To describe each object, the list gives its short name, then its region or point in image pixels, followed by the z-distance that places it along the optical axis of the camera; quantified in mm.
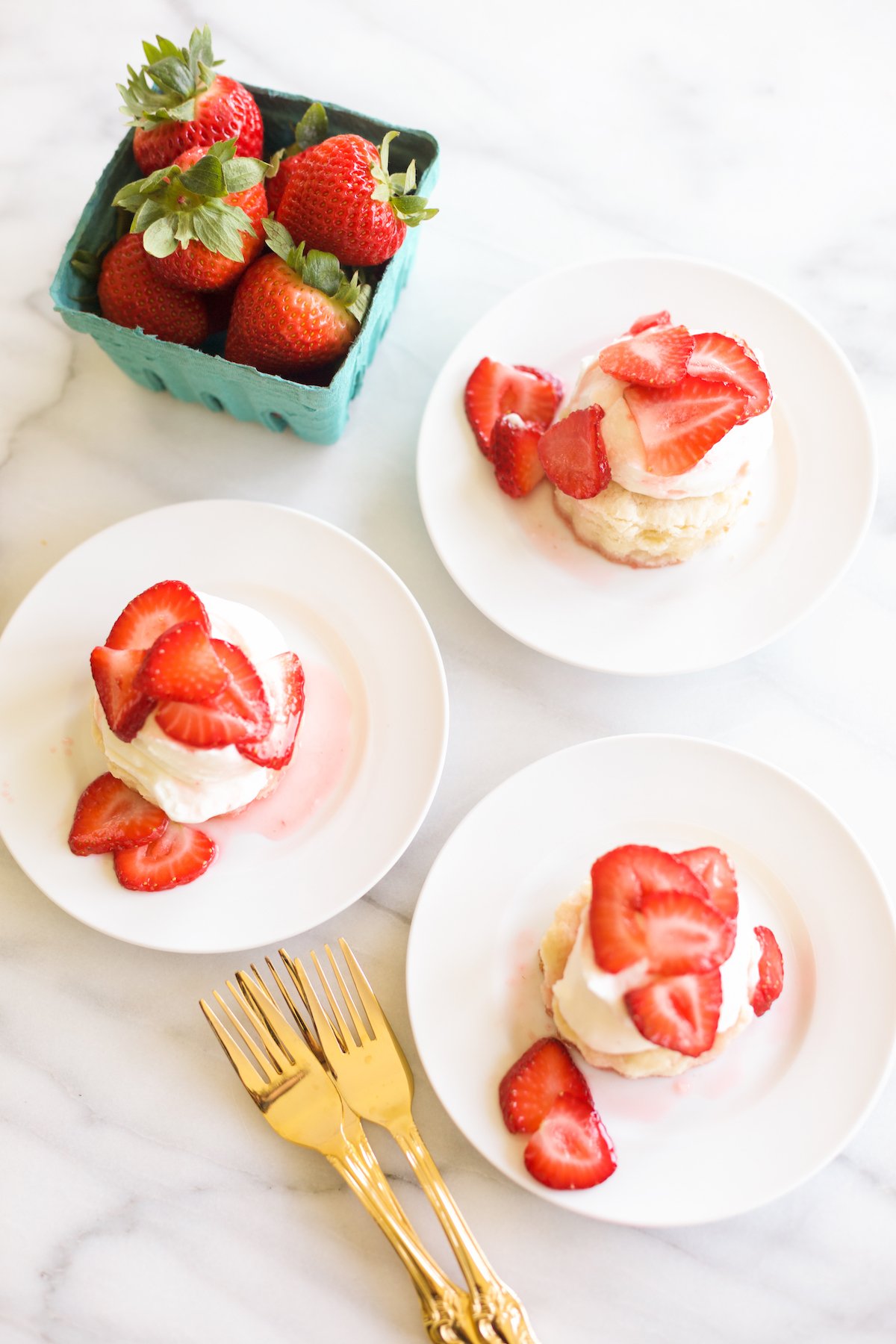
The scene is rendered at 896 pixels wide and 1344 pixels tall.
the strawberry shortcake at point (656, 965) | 782
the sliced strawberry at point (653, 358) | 823
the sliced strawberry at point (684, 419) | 822
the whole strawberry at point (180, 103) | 813
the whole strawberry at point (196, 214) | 801
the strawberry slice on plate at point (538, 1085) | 812
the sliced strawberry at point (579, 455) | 833
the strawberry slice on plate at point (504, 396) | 863
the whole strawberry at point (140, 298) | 824
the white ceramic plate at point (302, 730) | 830
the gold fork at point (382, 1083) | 816
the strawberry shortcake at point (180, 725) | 802
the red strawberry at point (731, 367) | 831
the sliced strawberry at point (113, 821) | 829
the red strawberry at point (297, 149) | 835
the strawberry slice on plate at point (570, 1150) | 806
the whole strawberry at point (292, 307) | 817
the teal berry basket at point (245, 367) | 827
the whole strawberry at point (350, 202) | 812
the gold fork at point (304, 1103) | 823
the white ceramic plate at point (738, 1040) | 813
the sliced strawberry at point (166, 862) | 828
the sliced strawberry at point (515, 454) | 856
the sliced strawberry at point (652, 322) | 850
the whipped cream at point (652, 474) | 831
